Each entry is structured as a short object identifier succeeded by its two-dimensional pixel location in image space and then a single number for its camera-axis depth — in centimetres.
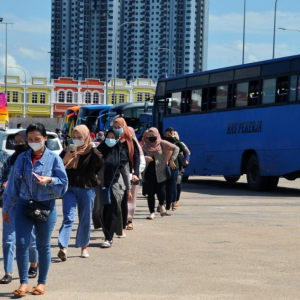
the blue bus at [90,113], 5175
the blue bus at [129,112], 4231
